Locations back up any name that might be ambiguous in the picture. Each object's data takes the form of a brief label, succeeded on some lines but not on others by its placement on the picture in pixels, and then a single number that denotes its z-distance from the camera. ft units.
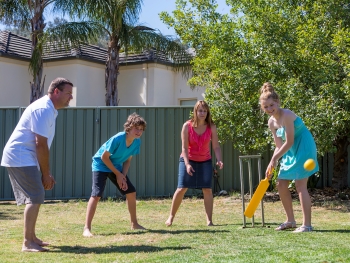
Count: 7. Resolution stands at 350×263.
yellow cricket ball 19.11
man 17.20
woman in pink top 23.76
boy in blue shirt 21.21
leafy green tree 31.09
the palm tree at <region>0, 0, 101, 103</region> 52.12
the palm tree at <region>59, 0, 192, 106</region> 52.01
